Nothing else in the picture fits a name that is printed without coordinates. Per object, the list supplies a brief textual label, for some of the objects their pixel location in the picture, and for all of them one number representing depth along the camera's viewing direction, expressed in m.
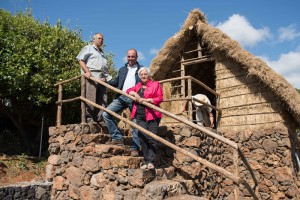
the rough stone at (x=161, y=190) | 3.96
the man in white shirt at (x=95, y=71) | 5.53
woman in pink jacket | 4.40
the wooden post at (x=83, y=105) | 5.42
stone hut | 6.61
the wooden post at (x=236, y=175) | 3.49
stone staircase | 4.23
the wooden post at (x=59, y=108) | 6.10
